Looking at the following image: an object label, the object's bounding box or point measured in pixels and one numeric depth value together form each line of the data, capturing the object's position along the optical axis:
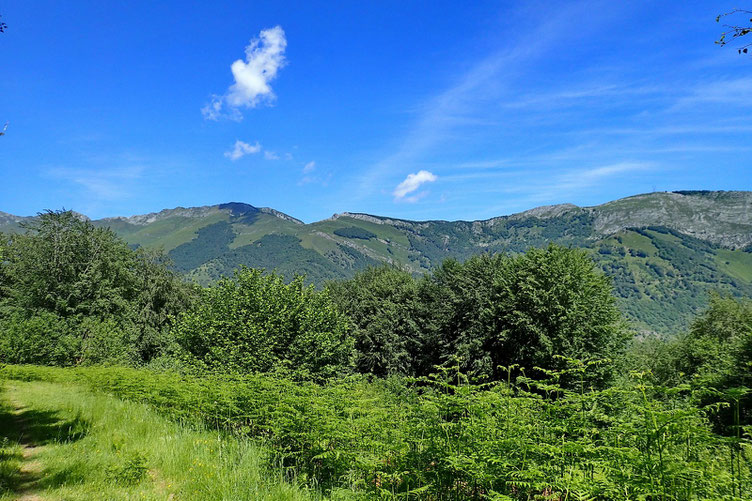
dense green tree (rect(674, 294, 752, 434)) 19.05
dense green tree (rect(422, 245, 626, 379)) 23.77
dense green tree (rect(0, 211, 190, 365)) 30.58
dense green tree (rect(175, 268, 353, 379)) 19.20
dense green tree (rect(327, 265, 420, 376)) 38.06
